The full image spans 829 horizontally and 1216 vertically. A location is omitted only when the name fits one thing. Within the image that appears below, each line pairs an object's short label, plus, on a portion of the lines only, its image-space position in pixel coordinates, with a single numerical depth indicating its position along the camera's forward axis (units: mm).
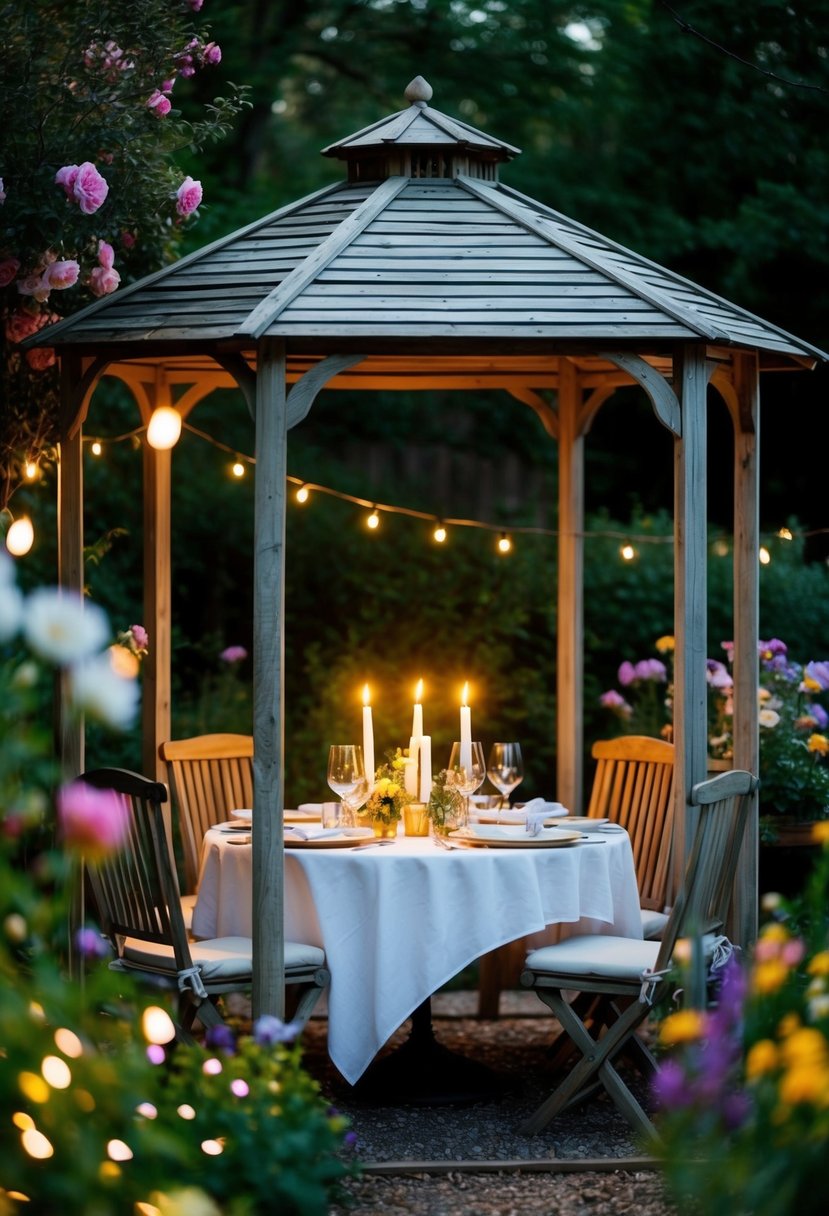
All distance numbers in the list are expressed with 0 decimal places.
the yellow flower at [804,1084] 2797
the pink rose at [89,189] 5711
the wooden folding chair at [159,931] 5184
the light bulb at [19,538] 5578
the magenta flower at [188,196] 6219
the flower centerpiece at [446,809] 5730
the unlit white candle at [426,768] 6039
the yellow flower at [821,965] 3246
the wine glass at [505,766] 5992
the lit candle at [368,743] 5910
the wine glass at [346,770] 5734
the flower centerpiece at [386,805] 5875
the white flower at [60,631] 2992
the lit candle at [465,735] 5891
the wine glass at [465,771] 5828
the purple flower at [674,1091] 3082
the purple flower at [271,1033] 3764
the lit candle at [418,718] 5914
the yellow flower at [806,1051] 2854
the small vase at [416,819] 5945
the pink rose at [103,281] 6148
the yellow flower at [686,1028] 2990
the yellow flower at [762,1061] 2941
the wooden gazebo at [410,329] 5289
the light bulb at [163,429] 5699
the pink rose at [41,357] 6219
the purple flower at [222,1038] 3824
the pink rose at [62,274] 5871
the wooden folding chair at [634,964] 5219
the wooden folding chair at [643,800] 6629
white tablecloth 5445
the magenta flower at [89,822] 2795
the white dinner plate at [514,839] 5629
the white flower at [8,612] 3064
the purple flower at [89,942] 3559
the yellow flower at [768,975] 3100
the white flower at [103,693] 2857
